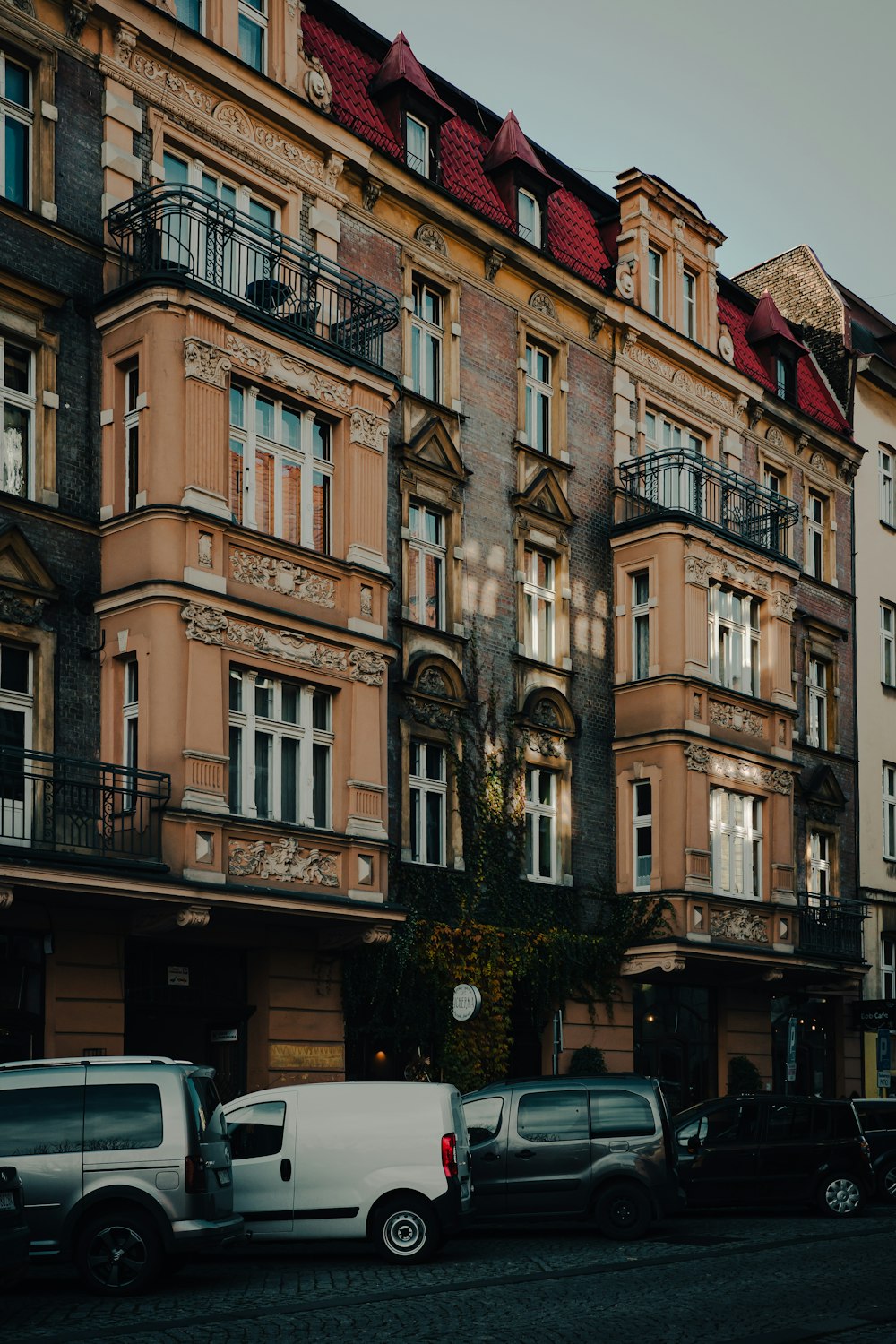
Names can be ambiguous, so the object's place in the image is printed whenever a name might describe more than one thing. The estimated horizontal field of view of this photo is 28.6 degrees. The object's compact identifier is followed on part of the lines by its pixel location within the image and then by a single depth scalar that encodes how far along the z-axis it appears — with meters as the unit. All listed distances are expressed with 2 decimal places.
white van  16.84
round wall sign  23.45
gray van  19.59
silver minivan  14.59
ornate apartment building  20.97
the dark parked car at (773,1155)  22.58
